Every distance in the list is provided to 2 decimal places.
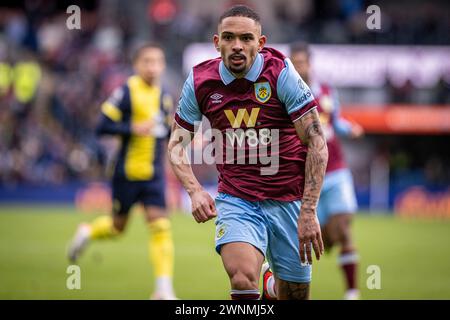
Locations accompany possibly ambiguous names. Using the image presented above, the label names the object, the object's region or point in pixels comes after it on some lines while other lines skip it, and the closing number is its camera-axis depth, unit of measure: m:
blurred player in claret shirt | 18.08
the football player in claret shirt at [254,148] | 12.02
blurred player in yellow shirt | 19.31
